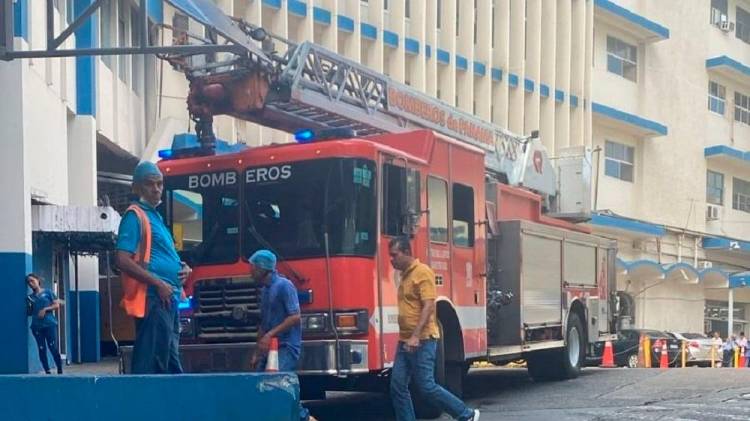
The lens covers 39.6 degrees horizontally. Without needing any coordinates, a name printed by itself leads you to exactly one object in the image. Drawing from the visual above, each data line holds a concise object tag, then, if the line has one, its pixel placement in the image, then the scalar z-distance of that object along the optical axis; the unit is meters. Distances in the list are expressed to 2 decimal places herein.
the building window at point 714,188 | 43.25
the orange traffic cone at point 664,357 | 25.94
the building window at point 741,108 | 45.78
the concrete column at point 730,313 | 39.62
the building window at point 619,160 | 37.84
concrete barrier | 5.69
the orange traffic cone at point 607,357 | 21.98
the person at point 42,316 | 14.37
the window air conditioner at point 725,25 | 43.98
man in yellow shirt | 8.62
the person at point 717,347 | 28.40
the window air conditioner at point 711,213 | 42.47
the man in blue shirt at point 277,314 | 8.52
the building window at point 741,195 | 45.56
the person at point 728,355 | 29.27
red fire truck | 9.30
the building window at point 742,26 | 45.88
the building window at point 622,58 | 38.34
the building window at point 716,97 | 43.64
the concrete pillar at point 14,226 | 14.38
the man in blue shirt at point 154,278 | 6.51
